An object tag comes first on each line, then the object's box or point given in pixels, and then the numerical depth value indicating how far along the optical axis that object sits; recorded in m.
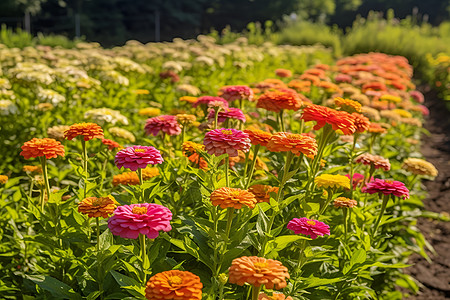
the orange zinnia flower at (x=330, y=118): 1.80
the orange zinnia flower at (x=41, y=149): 1.83
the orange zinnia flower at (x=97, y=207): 1.54
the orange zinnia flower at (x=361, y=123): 2.15
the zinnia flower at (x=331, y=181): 1.96
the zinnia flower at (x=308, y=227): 1.59
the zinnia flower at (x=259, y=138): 1.89
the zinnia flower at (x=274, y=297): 1.44
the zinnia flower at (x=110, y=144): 2.32
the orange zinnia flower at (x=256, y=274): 1.20
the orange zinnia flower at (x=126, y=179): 2.16
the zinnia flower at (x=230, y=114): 2.24
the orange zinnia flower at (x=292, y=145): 1.65
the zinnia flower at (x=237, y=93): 2.65
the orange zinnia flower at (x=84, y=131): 1.94
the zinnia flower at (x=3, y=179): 2.32
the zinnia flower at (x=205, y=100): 2.56
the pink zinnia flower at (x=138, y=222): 1.30
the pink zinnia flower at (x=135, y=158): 1.60
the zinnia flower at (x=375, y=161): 2.37
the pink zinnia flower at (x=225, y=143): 1.67
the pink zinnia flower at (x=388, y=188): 2.00
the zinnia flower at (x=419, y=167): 2.65
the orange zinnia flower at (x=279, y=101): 2.19
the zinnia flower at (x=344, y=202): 1.97
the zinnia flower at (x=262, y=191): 2.01
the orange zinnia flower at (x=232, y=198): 1.44
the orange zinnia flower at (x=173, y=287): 1.19
